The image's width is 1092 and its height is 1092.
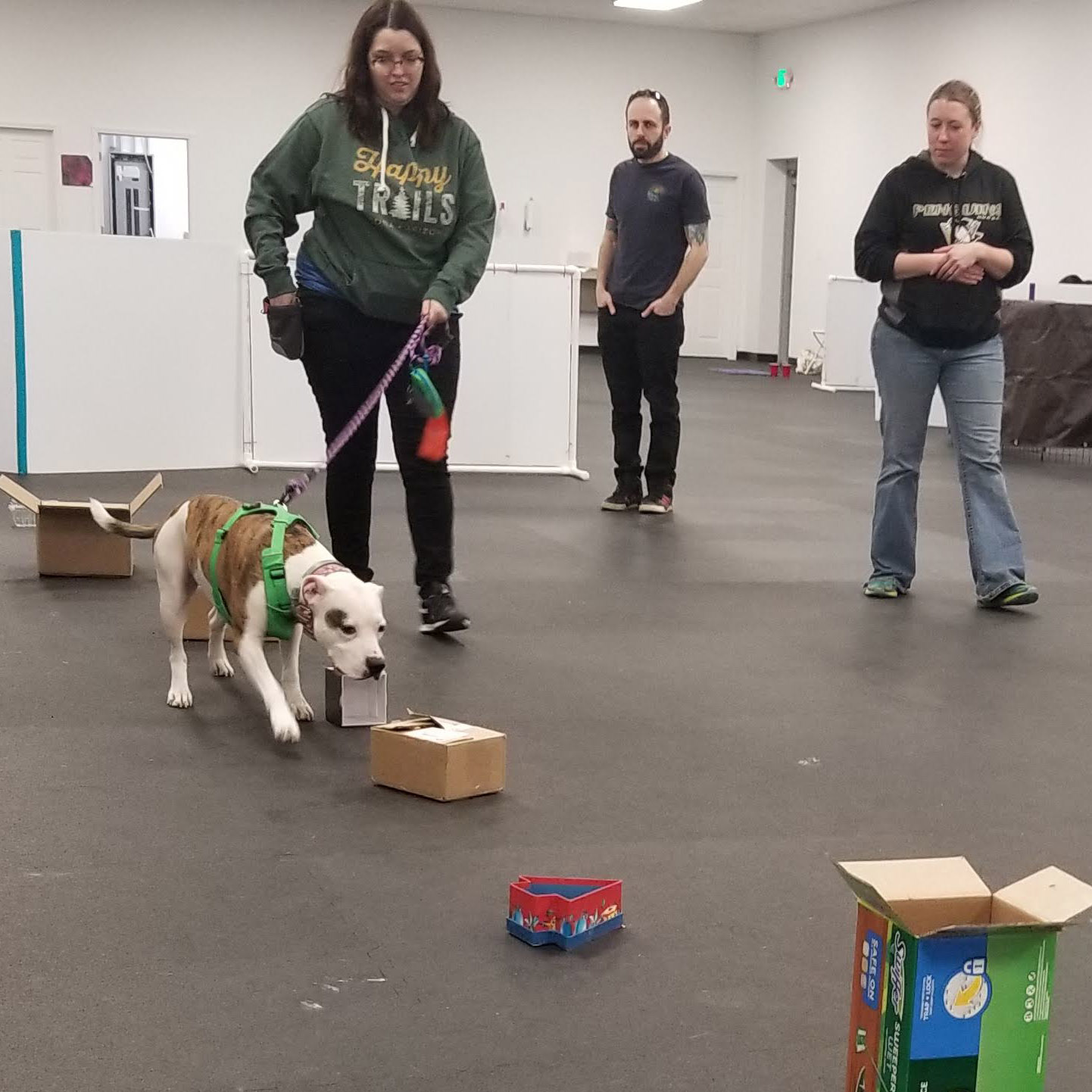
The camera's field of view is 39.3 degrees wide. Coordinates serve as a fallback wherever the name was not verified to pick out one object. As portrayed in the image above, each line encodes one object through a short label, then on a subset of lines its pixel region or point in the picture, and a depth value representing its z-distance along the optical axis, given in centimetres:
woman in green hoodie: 397
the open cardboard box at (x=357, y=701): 339
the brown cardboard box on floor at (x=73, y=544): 485
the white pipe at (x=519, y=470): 790
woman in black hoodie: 464
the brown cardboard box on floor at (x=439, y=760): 290
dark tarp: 909
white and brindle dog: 307
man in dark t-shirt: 639
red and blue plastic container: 227
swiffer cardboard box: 152
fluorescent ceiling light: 1631
